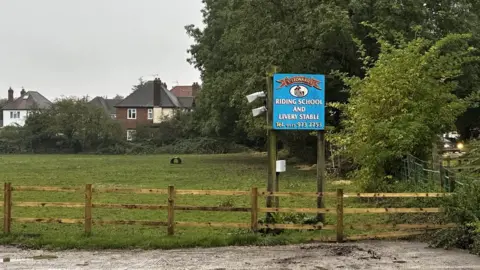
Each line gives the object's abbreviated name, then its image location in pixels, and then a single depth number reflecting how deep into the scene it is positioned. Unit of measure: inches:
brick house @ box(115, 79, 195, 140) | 3287.4
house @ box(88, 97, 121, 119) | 4367.6
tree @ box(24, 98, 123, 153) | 2613.2
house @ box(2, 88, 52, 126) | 3998.5
